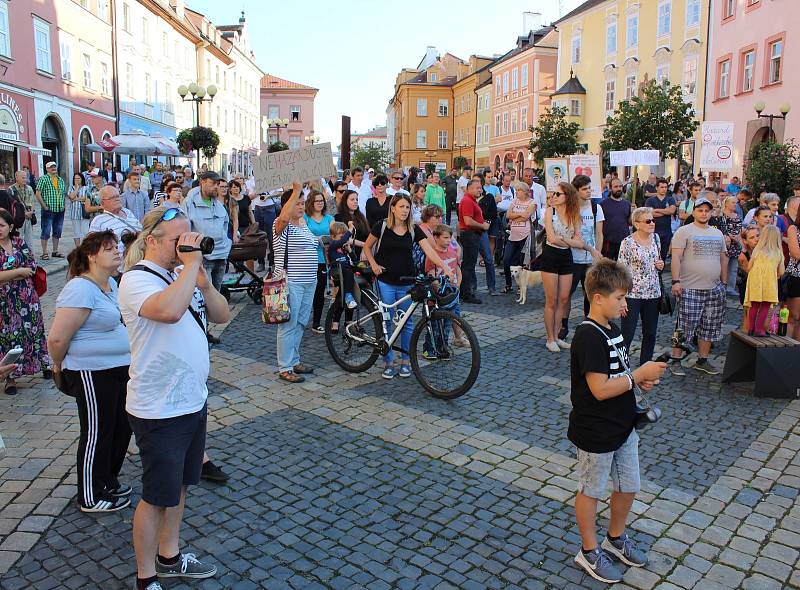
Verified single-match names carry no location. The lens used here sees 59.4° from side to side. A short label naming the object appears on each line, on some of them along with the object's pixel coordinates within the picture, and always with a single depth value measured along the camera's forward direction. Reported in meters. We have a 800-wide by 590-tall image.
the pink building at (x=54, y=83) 24.61
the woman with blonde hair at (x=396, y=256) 6.99
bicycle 6.38
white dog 10.98
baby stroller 10.73
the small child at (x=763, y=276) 7.14
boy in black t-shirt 3.44
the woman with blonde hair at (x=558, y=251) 7.92
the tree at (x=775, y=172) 17.80
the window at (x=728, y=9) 31.47
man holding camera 3.15
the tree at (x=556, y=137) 40.00
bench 6.48
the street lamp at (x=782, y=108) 24.86
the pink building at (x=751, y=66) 26.86
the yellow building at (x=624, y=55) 35.17
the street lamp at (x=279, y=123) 34.42
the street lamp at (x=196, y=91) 22.45
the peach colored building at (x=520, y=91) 57.06
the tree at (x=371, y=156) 80.12
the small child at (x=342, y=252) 8.27
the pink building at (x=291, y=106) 93.69
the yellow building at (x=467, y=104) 76.94
